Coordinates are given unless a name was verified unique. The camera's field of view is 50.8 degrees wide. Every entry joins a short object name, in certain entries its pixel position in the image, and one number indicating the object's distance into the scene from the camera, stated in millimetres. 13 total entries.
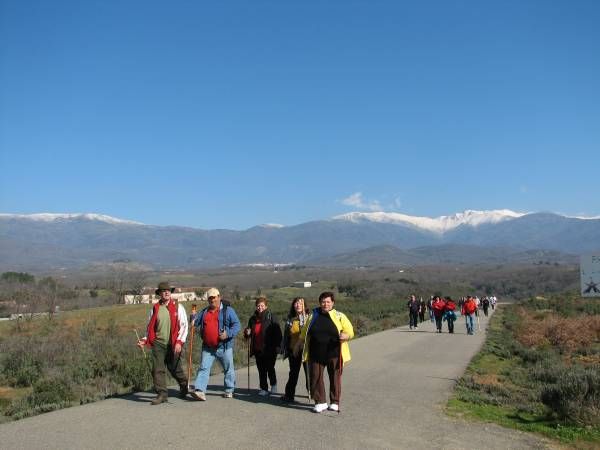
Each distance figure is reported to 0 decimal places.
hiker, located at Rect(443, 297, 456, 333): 25391
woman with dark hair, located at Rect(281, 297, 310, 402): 9430
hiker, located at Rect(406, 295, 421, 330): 27484
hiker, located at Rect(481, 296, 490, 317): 42381
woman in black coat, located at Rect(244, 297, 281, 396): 9961
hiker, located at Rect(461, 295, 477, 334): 24498
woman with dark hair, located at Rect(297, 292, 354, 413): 8758
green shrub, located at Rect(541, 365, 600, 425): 8156
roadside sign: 21406
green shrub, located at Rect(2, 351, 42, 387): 16328
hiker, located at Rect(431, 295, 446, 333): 25938
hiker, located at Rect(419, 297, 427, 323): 32522
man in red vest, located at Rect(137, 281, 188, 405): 9297
